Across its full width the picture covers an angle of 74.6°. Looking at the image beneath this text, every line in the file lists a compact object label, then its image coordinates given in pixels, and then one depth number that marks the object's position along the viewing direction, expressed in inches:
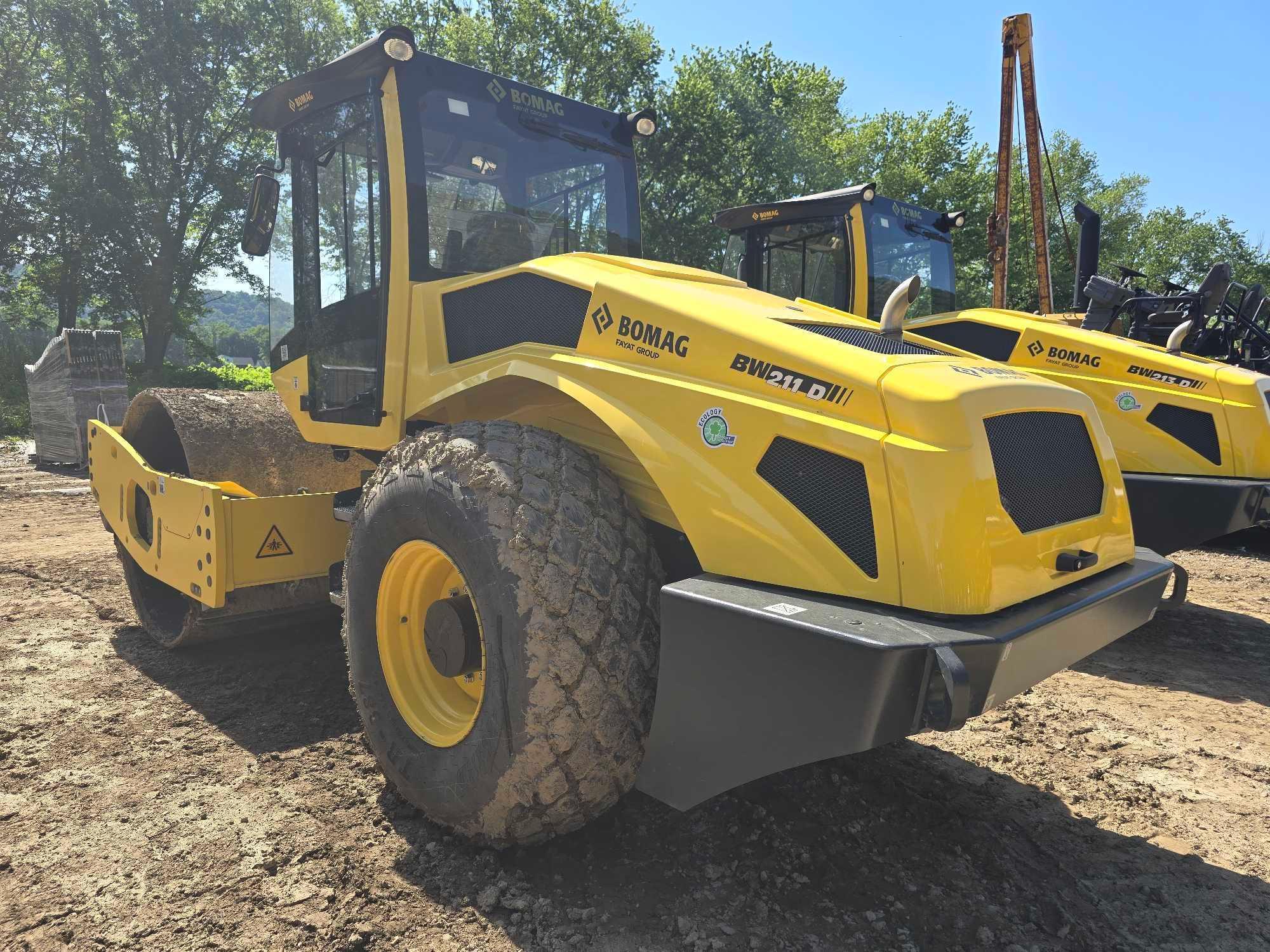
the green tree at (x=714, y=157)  1011.9
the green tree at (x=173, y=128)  974.4
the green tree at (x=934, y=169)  1261.1
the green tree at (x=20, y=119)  932.6
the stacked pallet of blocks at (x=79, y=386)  458.9
